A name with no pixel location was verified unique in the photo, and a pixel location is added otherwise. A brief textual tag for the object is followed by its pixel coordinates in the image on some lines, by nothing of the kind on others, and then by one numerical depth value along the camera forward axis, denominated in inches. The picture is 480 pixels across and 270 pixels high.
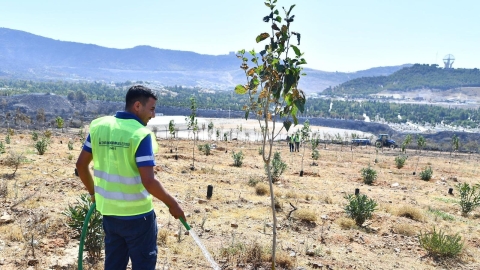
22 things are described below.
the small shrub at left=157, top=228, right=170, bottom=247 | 248.9
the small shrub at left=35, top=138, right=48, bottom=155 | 708.7
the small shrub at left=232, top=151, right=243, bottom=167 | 816.8
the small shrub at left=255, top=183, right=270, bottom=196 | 478.6
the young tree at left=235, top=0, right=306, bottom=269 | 159.6
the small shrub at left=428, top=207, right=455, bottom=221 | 408.8
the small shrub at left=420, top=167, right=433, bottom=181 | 796.6
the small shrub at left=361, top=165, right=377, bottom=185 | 694.5
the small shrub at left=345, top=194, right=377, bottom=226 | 342.6
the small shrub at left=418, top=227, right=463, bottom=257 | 268.8
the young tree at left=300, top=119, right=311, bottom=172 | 1106.4
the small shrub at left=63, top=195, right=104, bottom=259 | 205.2
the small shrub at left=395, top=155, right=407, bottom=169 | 1024.8
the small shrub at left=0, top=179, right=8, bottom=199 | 326.8
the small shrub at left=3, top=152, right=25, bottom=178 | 498.0
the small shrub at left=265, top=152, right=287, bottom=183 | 622.2
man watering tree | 114.7
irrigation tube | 138.3
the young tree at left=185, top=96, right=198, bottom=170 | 676.1
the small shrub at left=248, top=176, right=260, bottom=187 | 541.1
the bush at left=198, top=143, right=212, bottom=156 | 1057.8
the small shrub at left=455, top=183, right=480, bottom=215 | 432.1
